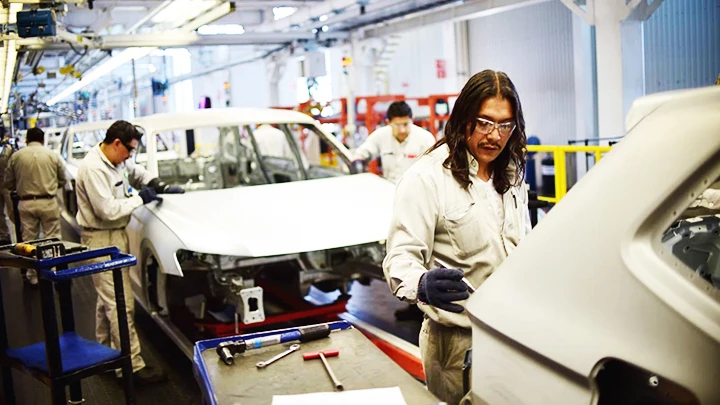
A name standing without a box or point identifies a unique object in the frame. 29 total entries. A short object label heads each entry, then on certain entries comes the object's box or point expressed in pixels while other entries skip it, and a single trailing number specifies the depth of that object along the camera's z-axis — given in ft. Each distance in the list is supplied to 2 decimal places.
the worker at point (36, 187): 26.55
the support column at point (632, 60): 29.22
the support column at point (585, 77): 38.86
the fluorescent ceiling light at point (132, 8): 49.77
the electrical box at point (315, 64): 48.08
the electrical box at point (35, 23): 24.35
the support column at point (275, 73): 56.94
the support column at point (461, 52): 49.55
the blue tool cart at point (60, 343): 11.65
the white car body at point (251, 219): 15.98
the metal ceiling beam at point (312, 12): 40.84
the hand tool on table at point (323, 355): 7.83
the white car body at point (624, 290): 4.05
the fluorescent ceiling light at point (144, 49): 28.22
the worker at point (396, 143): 23.35
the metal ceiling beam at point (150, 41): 36.78
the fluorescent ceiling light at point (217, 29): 62.65
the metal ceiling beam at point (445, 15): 34.90
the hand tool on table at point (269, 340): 8.14
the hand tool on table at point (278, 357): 7.88
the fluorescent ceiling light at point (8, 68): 31.99
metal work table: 7.14
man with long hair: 7.58
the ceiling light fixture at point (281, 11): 63.21
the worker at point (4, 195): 30.04
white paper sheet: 6.57
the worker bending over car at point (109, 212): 16.43
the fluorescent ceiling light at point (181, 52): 71.73
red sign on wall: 49.78
